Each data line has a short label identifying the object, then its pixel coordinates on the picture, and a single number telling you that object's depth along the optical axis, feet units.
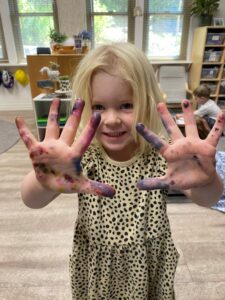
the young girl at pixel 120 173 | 1.24
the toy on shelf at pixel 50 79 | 8.01
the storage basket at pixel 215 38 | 10.41
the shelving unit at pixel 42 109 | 7.59
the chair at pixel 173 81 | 11.43
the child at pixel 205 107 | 8.38
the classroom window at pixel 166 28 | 11.57
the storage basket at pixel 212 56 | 10.69
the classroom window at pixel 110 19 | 11.64
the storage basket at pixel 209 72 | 10.99
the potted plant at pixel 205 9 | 10.41
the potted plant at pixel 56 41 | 8.70
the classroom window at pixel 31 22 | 11.72
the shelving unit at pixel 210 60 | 10.46
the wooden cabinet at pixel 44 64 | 8.69
